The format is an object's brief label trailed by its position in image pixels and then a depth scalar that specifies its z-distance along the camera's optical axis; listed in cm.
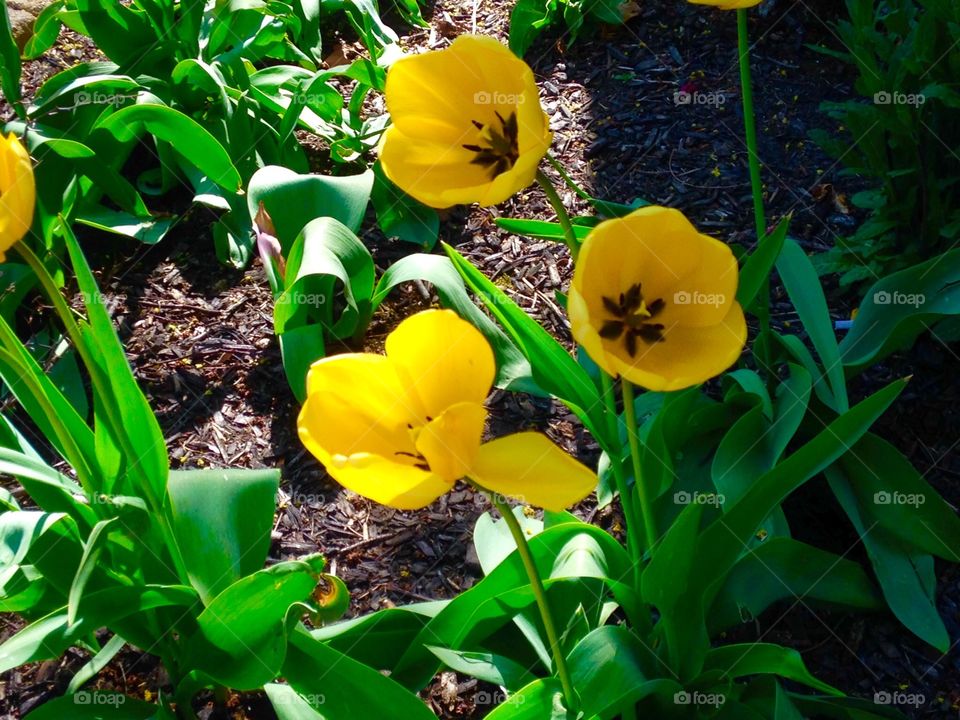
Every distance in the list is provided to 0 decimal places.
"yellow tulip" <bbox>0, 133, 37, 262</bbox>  64
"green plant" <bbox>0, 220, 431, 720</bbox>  75
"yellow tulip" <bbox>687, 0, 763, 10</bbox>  72
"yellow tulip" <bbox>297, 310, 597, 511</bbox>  56
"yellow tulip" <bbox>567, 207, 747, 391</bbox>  59
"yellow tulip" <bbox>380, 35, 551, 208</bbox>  64
